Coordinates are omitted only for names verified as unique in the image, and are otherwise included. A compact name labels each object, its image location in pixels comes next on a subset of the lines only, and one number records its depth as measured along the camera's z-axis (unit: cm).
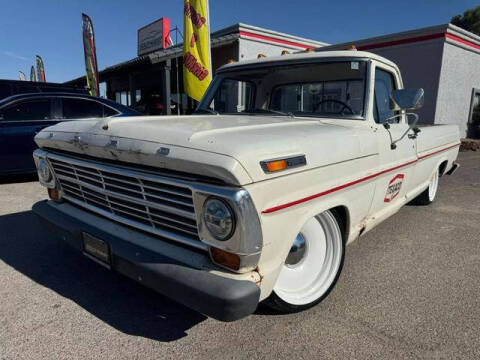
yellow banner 841
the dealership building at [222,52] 1206
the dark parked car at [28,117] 561
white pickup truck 165
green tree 2636
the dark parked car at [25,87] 838
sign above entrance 1802
